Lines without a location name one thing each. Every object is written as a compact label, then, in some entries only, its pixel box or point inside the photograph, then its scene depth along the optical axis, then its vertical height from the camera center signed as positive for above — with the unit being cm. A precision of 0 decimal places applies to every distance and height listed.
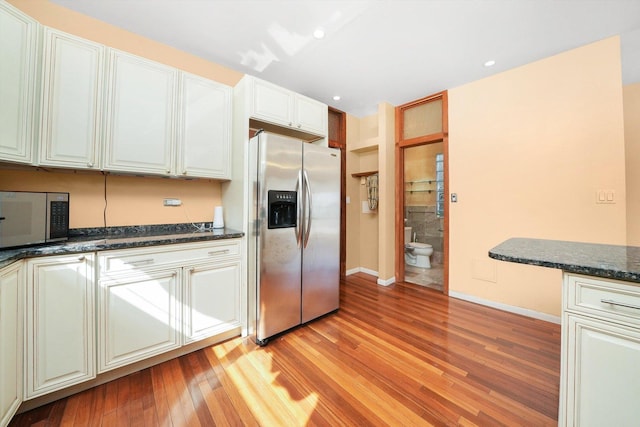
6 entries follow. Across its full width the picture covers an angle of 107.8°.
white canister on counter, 233 -3
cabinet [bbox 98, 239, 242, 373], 150 -61
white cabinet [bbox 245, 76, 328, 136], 212 +108
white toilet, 423 -71
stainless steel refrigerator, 197 -13
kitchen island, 83 -46
